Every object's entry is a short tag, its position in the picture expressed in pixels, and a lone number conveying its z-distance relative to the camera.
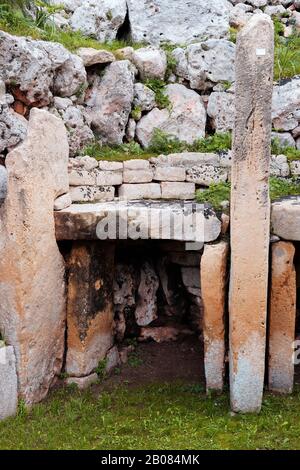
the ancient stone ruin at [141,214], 5.63
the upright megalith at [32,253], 5.82
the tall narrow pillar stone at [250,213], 5.31
